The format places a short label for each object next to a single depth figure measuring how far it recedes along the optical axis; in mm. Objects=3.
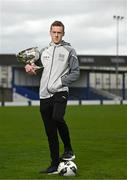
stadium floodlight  84825
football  8383
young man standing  8398
